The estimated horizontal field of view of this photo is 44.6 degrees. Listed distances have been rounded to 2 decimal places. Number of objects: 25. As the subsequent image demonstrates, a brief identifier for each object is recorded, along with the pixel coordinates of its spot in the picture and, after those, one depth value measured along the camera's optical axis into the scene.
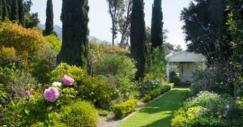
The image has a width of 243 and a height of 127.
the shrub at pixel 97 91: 9.43
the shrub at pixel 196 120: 6.02
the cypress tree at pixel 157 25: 25.06
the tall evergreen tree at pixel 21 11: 24.89
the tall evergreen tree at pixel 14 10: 24.28
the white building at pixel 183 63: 30.35
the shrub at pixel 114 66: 14.67
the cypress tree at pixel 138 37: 18.66
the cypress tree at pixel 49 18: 26.19
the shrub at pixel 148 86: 17.06
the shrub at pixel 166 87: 18.78
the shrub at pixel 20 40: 15.83
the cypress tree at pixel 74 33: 11.90
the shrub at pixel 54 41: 17.72
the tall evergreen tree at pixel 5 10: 23.38
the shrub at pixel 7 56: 14.24
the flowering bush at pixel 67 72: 9.13
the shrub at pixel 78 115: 6.88
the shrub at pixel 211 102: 7.16
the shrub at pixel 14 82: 7.80
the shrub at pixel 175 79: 29.26
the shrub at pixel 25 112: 6.13
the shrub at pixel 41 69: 12.50
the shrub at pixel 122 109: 9.94
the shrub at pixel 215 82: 11.32
